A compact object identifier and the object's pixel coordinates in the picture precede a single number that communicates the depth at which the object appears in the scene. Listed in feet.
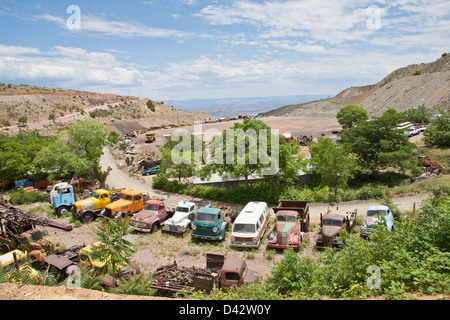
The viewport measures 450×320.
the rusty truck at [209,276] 40.19
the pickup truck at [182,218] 63.18
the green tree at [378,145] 89.76
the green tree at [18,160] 99.09
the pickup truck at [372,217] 55.26
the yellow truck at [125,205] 69.05
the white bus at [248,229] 55.52
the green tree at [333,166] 81.71
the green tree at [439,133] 123.50
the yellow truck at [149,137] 189.26
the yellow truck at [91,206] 69.97
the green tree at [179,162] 95.45
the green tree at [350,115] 184.24
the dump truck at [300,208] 61.41
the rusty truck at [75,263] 43.76
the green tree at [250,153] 76.95
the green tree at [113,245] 35.29
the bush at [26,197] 85.25
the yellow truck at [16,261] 42.25
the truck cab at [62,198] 75.25
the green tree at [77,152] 94.27
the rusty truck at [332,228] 52.75
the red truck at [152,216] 63.93
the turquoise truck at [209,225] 59.11
